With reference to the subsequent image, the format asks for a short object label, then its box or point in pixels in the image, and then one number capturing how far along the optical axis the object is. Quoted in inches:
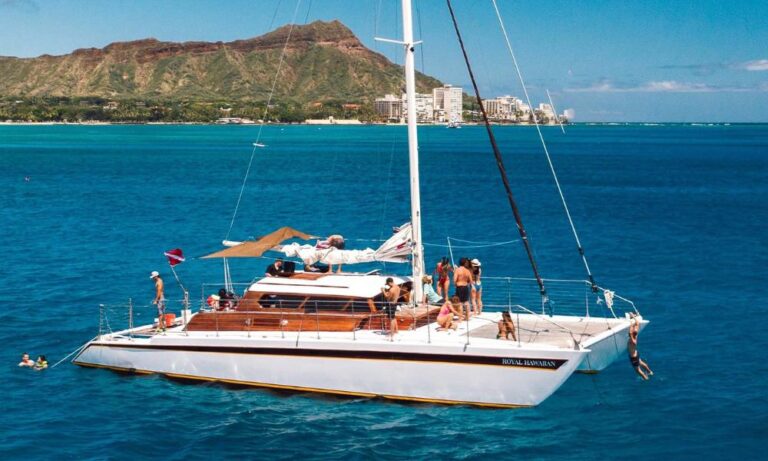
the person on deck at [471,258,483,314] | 901.1
